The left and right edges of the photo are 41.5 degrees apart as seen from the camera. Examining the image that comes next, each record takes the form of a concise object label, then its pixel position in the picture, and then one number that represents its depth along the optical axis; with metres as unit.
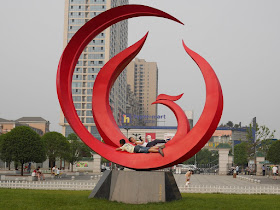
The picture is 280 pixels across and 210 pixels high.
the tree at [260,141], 45.22
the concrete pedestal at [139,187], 12.27
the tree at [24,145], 30.83
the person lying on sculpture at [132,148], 13.00
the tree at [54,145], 41.97
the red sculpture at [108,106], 12.45
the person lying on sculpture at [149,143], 13.25
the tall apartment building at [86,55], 78.56
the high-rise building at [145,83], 152.00
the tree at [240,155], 62.03
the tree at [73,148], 46.28
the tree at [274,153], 36.81
